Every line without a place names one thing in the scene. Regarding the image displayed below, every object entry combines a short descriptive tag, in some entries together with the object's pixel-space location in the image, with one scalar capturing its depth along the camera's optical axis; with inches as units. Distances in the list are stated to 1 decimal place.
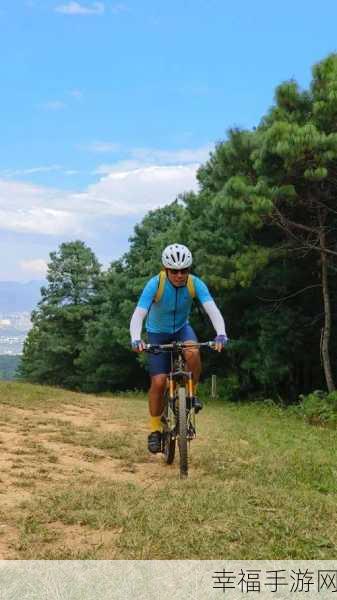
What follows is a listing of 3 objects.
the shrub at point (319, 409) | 629.6
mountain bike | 259.6
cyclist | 270.7
